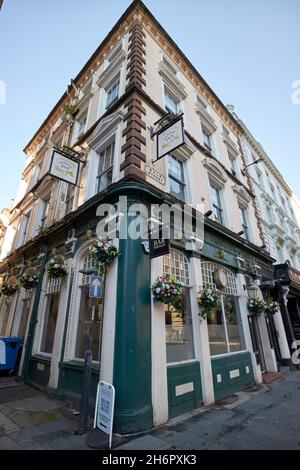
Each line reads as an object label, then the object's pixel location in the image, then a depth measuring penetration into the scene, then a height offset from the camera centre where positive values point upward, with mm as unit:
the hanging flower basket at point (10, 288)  10548 +1906
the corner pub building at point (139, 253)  5262 +2903
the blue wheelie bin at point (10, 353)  8875 -731
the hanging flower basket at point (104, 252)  5527 +1794
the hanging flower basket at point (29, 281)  9141 +1936
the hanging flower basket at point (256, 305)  9387 +915
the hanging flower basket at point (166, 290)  5418 +889
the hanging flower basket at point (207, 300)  6638 +799
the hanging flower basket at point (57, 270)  7363 +1867
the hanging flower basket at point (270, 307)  9747 +858
